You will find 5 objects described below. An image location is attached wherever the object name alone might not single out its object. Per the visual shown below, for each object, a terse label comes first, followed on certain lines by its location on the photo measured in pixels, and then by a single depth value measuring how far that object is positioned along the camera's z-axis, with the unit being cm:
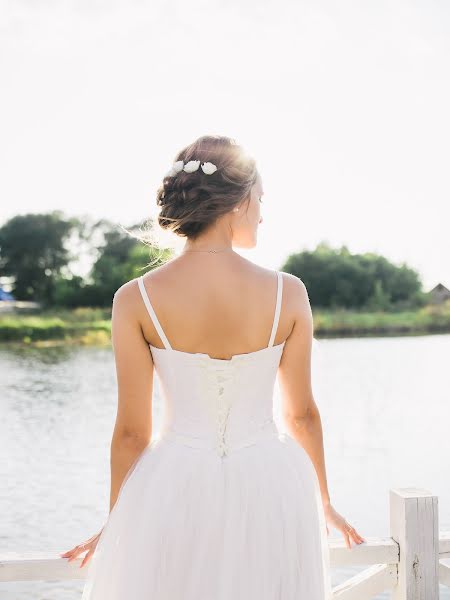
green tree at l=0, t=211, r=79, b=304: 4588
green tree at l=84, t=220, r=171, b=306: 4150
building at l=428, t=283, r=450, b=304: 4375
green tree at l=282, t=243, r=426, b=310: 4125
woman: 156
